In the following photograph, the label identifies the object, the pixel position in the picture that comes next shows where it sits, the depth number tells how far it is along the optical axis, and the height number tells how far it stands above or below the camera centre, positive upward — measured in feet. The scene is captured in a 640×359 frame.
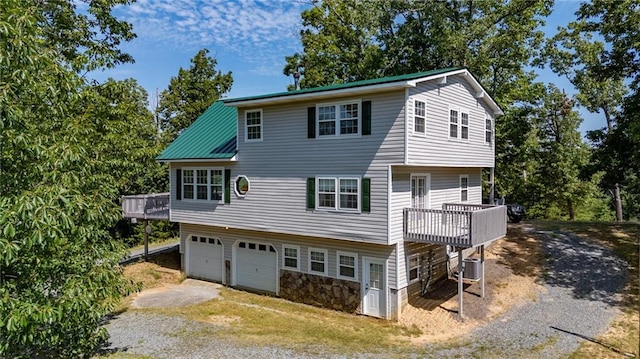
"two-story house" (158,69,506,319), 46.03 -1.29
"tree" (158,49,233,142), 124.36 +26.46
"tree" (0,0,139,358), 20.10 -1.79
